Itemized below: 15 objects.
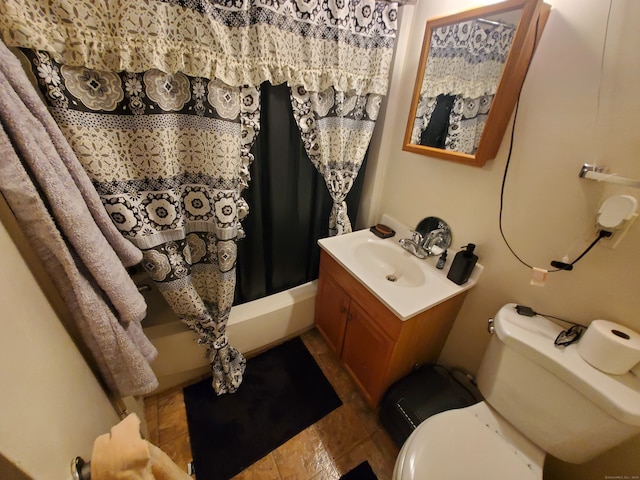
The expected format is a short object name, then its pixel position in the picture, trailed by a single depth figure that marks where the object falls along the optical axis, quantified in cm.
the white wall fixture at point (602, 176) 64
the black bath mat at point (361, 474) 107
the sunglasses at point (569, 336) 77
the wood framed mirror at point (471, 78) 79
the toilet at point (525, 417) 67
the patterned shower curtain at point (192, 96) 69
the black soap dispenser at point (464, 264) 103
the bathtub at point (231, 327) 119
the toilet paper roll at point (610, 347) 66
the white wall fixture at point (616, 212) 65
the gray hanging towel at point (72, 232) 48
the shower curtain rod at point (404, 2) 107
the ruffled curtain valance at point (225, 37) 65
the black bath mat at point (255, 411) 111
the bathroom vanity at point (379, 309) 100
